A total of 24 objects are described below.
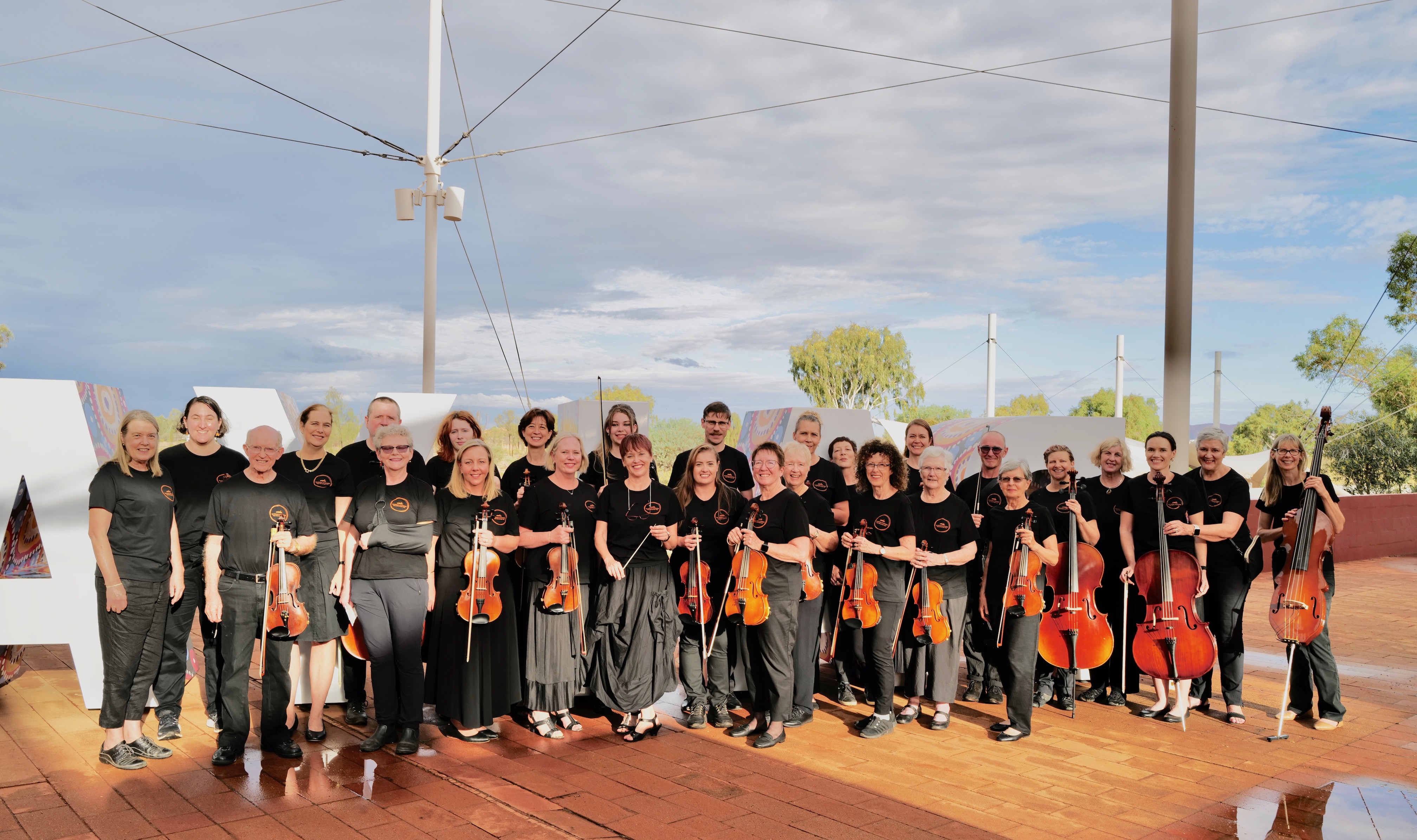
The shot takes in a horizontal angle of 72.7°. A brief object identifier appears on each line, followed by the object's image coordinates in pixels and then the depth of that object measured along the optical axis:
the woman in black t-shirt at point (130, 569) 4.73
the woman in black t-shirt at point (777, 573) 5.38
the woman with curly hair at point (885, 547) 5.62
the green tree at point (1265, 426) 39.31
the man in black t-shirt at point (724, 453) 6.64
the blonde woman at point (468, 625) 5.34
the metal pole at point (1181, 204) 7.61
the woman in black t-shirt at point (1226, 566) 6.05
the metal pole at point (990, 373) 26.95
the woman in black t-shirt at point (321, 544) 5.20
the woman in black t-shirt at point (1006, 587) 5.57
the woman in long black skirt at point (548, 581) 5.45
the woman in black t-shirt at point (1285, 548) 6.03
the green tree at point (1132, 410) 69.94
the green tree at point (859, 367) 47.22
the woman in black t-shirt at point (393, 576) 5.09
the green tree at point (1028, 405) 59.22
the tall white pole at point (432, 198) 11.73
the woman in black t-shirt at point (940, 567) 5.68
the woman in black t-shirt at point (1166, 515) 5.92
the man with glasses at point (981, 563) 6.40
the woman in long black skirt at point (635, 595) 5.52
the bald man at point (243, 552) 4.81
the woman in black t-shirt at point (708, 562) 5.67
